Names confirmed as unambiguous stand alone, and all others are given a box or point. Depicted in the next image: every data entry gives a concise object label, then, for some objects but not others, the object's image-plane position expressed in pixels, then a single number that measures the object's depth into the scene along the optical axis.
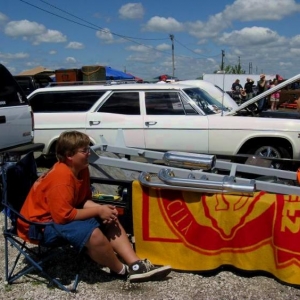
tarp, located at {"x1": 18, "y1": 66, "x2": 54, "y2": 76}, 25.89
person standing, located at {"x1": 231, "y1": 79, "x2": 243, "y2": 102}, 22.21
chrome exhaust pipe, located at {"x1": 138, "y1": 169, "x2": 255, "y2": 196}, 3.36
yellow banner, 3.33
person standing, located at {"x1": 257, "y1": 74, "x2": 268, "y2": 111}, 17.39
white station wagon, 7.09
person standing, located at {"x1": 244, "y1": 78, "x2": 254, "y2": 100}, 20.32
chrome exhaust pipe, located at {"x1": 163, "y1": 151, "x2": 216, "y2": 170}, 3.92
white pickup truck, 5.87
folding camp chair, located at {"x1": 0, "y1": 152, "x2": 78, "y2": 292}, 3.44
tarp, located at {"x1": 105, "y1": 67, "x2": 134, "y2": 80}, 22.23
